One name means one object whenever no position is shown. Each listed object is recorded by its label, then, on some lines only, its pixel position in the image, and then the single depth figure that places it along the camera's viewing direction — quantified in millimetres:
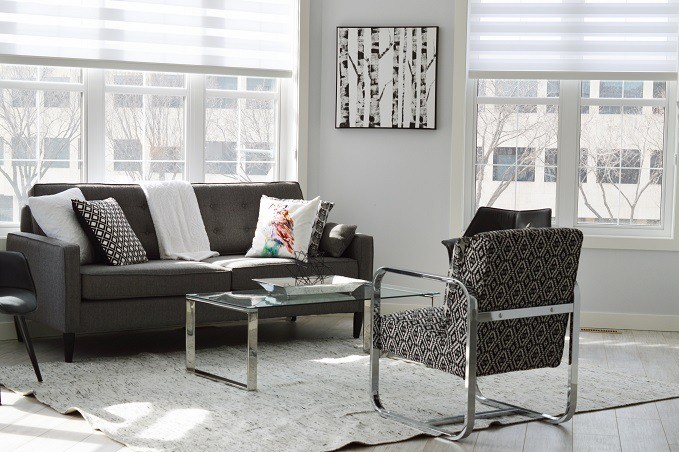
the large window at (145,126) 6238
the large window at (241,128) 6543
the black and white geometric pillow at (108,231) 5266
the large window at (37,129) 5902
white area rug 3740
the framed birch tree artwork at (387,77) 6512
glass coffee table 4445
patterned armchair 3590
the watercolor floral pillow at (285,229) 5855
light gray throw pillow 5285
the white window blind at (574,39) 6379
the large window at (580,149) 6516
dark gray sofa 4957
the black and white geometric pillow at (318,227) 5926
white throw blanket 5773
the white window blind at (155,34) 5840
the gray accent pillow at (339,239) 5852
